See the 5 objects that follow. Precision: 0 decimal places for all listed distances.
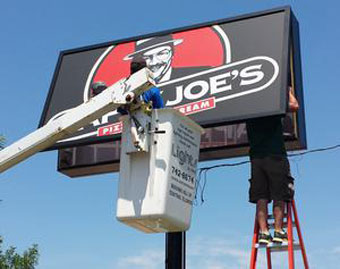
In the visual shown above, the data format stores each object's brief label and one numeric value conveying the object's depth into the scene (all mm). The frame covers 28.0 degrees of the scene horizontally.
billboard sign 9367
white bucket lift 6945
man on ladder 8109
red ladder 7809
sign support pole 10188
